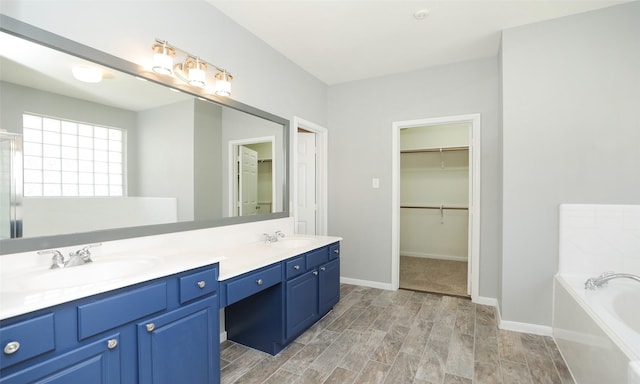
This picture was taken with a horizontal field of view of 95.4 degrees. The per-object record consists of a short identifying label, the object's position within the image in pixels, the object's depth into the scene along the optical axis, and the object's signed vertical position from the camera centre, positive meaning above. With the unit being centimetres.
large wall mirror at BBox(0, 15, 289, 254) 132 +24
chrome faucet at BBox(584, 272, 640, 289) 202 -66
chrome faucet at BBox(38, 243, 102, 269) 135 -32
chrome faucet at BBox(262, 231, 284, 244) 268 -45
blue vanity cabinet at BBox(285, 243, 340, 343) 229 -89
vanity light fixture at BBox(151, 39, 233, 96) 177 +82
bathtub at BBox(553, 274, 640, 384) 137 -80
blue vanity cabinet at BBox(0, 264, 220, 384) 98 -60
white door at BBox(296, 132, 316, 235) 387 +8
